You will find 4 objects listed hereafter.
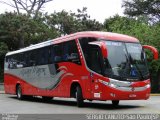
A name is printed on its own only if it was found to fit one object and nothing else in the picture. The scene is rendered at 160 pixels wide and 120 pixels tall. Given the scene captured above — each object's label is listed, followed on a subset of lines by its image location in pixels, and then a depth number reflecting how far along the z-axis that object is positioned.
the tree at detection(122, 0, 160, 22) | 64.62
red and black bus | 18.80
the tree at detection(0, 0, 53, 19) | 60.12
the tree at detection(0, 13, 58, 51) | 49.84
